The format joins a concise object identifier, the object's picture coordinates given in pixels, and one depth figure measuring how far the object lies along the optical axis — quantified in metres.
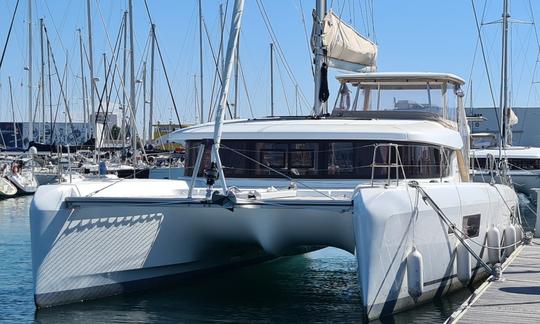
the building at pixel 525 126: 60.11
